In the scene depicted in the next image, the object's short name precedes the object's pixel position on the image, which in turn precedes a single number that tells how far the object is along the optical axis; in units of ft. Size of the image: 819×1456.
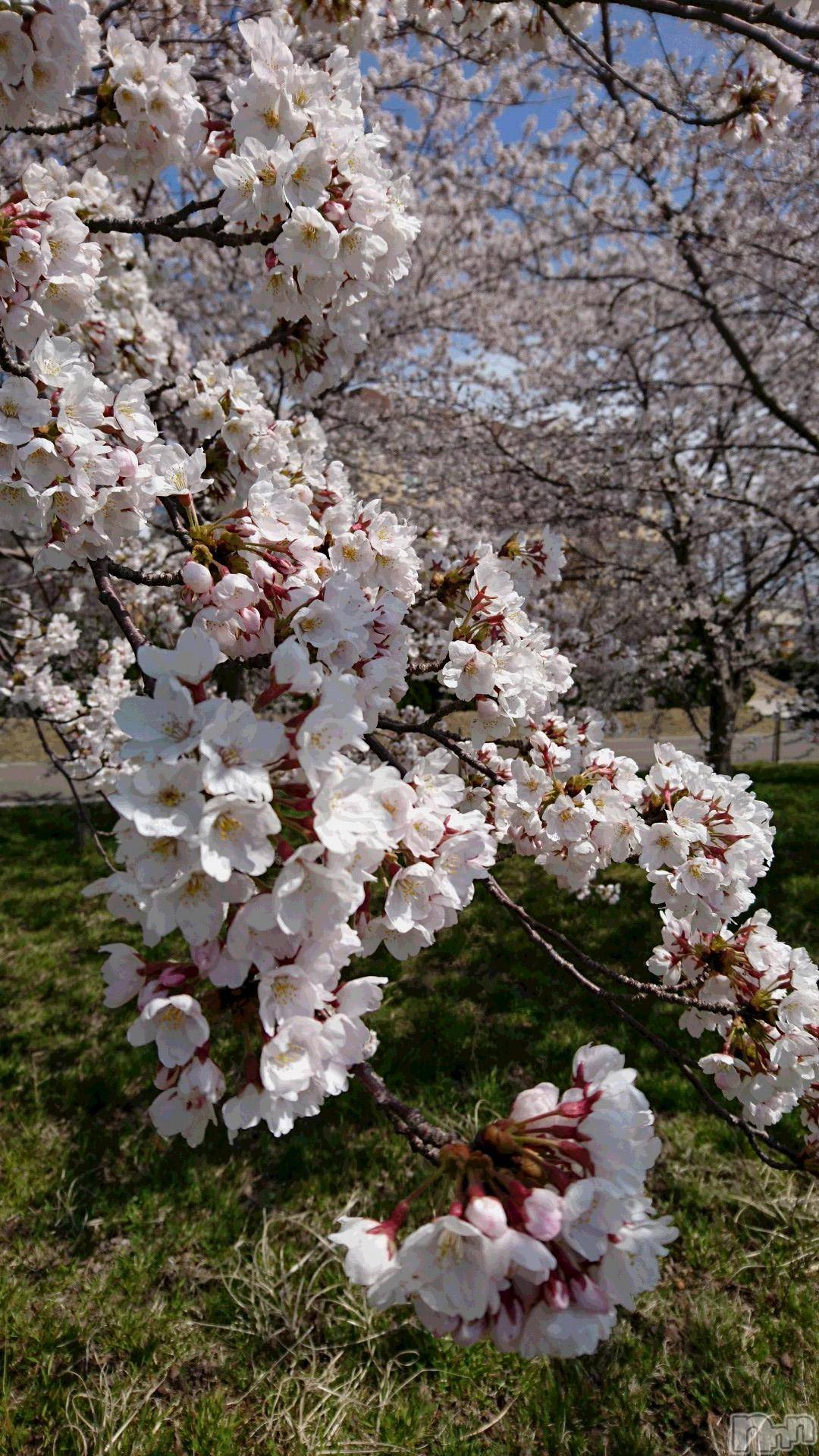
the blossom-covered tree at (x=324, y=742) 1.12
